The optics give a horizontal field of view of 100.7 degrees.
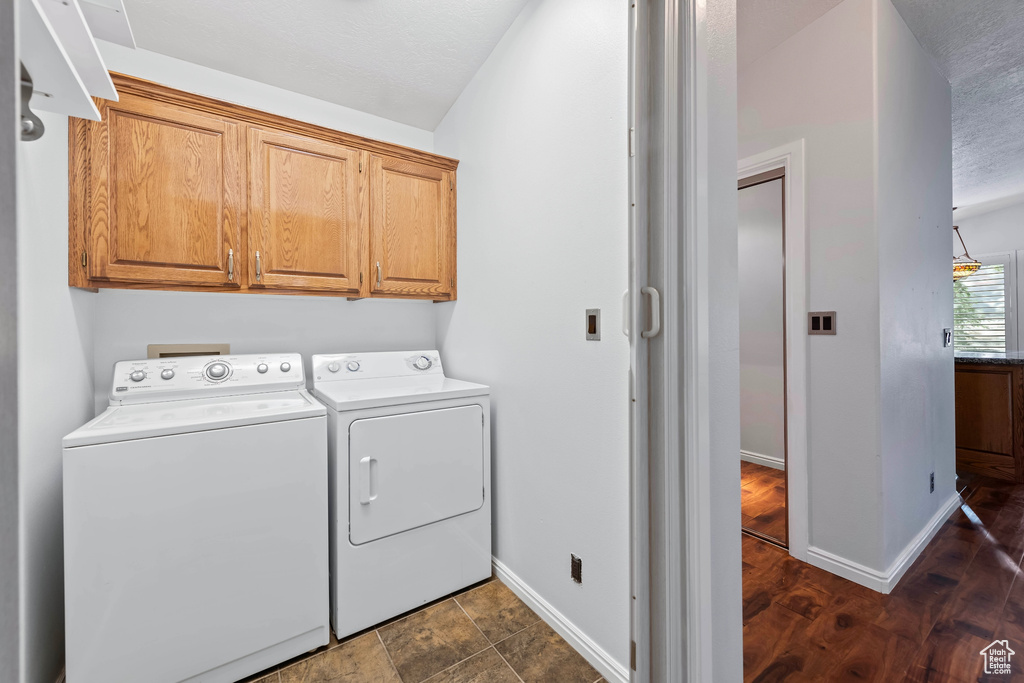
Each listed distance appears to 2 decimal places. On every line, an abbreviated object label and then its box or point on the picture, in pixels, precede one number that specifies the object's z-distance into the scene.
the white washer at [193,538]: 1.23
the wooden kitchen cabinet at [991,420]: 2.97
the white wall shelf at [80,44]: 0.89
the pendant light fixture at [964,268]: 4.04
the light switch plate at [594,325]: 1.44
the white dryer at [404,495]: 1.62
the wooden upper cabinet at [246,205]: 1.61
